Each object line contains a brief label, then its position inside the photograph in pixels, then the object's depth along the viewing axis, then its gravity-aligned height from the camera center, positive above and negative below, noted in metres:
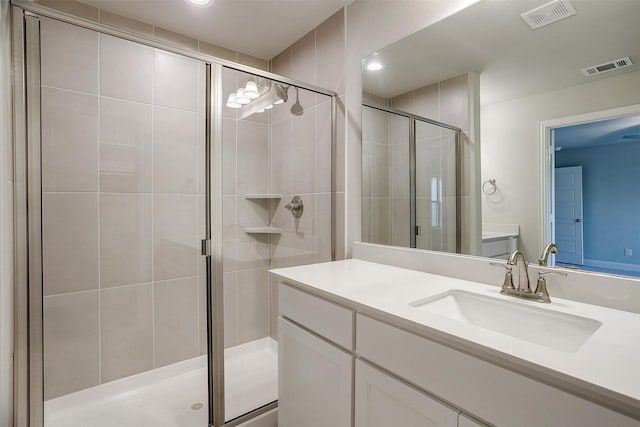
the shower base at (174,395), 1.52 -0.96
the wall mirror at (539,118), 0.95 +0.33
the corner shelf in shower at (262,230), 1.70 -0.09
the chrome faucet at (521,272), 1.02 -0.20
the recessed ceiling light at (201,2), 1.71 +1.19
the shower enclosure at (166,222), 1.44 -0.04
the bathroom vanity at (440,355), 0.58 -0.35
